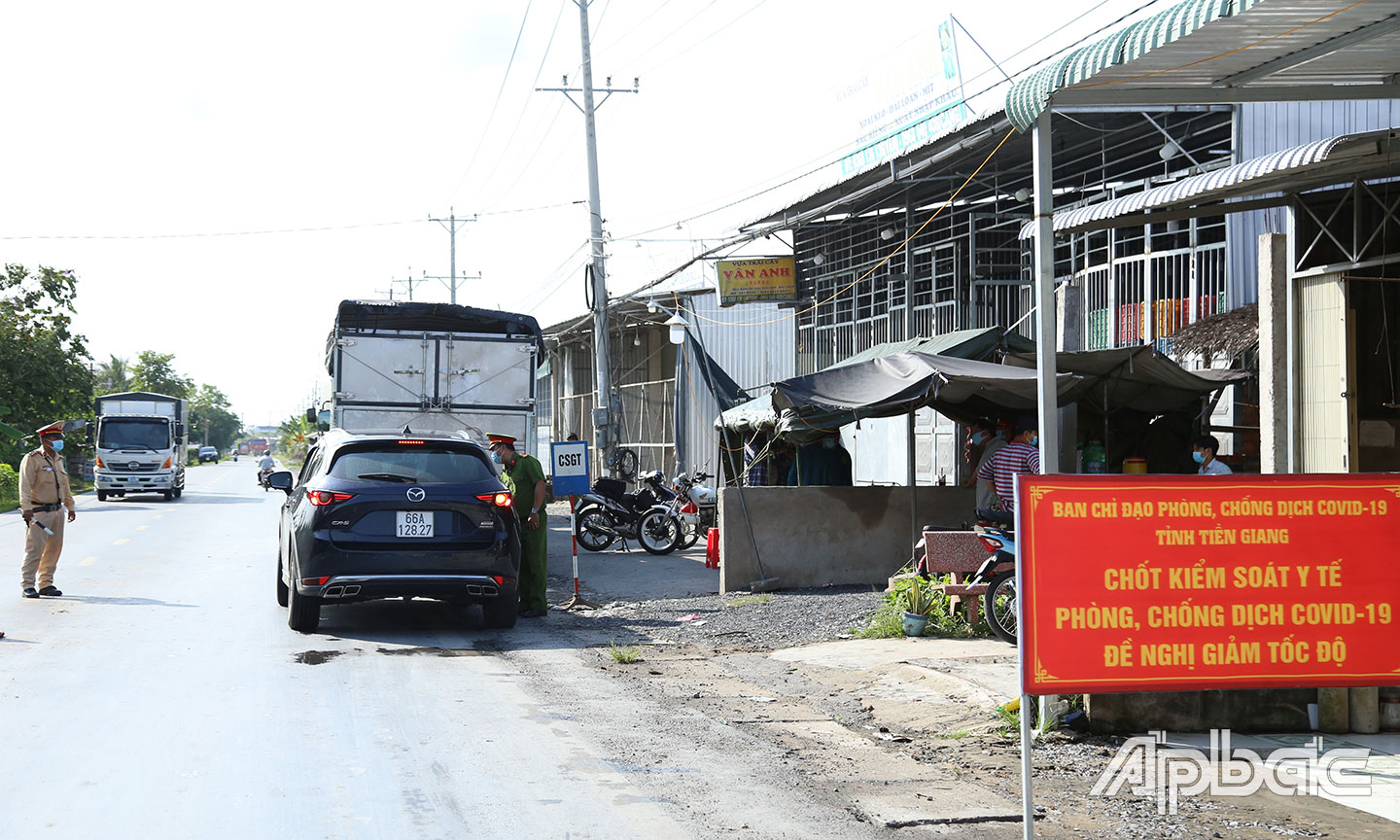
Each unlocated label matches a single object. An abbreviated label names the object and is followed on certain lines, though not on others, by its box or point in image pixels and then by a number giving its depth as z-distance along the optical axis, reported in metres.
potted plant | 10.24
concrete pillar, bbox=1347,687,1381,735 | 6.49
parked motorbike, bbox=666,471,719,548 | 18.72
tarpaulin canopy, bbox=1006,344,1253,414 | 12.46
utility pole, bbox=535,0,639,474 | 23.66
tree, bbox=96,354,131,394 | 98.44
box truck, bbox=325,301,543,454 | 17.66
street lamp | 22.37
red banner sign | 5.28
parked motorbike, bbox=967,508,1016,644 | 9.56
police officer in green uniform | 11.85
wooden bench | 10.21
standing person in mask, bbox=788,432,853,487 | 16.02
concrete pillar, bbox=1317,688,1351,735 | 6.54
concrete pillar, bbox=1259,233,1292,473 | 11.89
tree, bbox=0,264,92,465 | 42.38
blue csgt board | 13.77
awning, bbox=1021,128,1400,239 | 9.03
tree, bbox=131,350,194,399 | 104.81
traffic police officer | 12.85
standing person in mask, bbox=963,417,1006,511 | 12.34
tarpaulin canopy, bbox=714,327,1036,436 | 15.04
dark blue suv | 9.92
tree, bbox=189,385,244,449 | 152.00
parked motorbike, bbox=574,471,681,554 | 18.52
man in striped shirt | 11.42
